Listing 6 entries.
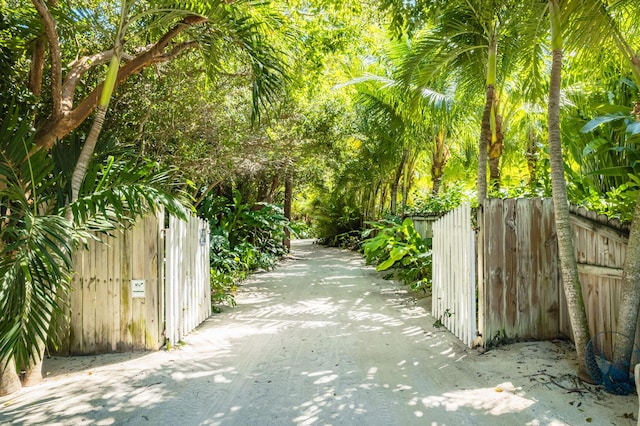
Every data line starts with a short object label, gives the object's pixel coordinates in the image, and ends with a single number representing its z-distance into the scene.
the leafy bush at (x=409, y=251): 8.29
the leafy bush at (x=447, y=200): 8.91
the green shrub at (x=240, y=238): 9.95
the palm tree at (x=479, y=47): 5.29
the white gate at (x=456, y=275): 5.06
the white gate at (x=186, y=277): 5.12
